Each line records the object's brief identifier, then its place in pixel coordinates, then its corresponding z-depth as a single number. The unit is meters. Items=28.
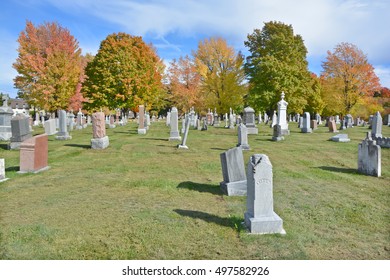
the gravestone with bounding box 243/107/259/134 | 22.40
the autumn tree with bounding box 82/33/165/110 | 33.25
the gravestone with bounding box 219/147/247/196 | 7.07
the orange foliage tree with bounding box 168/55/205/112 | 44.53
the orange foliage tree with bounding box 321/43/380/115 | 33.41
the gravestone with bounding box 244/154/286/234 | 4.87
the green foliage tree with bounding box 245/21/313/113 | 34.00
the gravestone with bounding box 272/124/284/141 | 17.98
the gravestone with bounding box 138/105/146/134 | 21.30
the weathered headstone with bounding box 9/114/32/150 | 14.05
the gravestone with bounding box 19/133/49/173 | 9.23
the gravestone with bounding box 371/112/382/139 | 17.40
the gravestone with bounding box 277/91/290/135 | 23.30
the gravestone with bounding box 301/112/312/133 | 23.95
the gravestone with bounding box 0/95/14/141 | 17.11
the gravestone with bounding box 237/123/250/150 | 13.91
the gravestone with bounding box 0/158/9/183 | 8.27
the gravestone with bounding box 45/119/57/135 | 20.91
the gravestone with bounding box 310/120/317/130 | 26.56
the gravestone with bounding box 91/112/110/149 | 13.99
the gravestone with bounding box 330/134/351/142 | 17.66
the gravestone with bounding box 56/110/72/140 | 17.84
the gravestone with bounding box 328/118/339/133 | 24.10
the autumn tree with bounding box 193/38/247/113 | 38.69
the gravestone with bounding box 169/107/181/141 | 17.35
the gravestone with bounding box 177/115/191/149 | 14.29
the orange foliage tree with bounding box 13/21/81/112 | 30.77
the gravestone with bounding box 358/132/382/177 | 9.30
